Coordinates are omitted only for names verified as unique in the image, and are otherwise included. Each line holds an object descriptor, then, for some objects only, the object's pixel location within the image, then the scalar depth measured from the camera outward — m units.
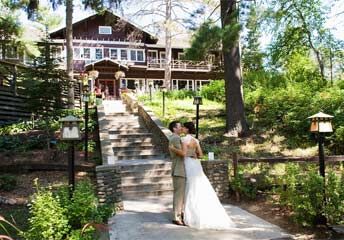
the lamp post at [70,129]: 6.39
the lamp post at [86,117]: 10.83
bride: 6.30
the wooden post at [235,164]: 8.59
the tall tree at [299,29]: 23.20
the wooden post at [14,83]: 17.06
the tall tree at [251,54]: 30.92
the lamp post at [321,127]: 6.52
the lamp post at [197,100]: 11.80
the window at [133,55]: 37.88
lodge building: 35.41
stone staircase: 9.23
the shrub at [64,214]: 4.34
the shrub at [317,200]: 6.11
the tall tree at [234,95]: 12.85
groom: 6.52
